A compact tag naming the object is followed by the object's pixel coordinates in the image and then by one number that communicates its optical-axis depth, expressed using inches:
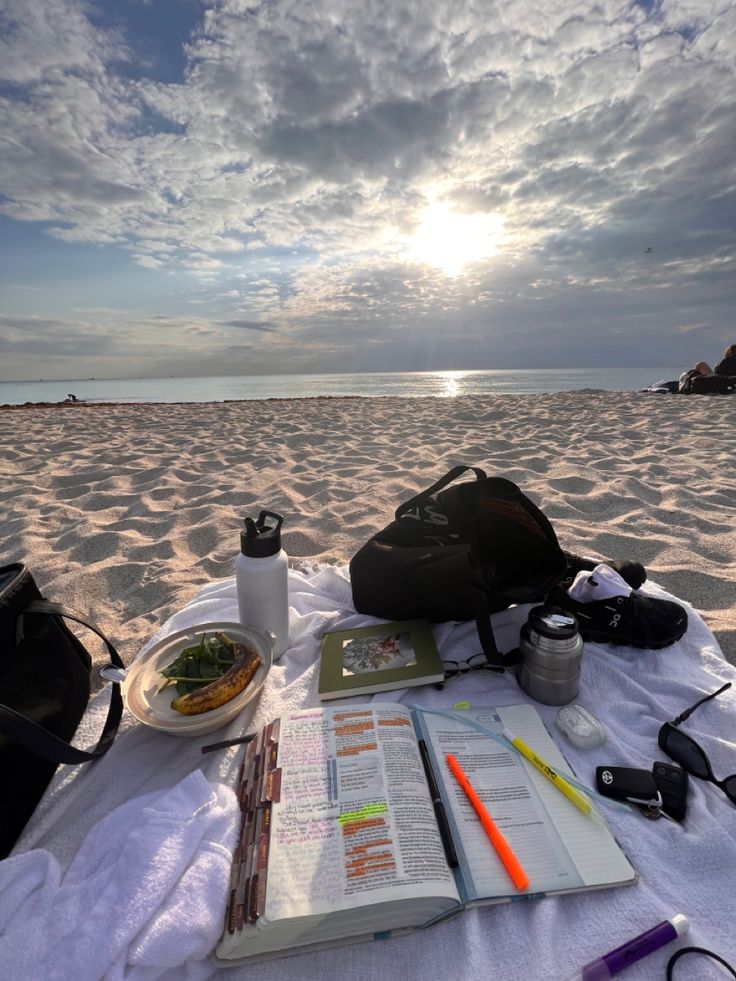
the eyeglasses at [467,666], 55.4
